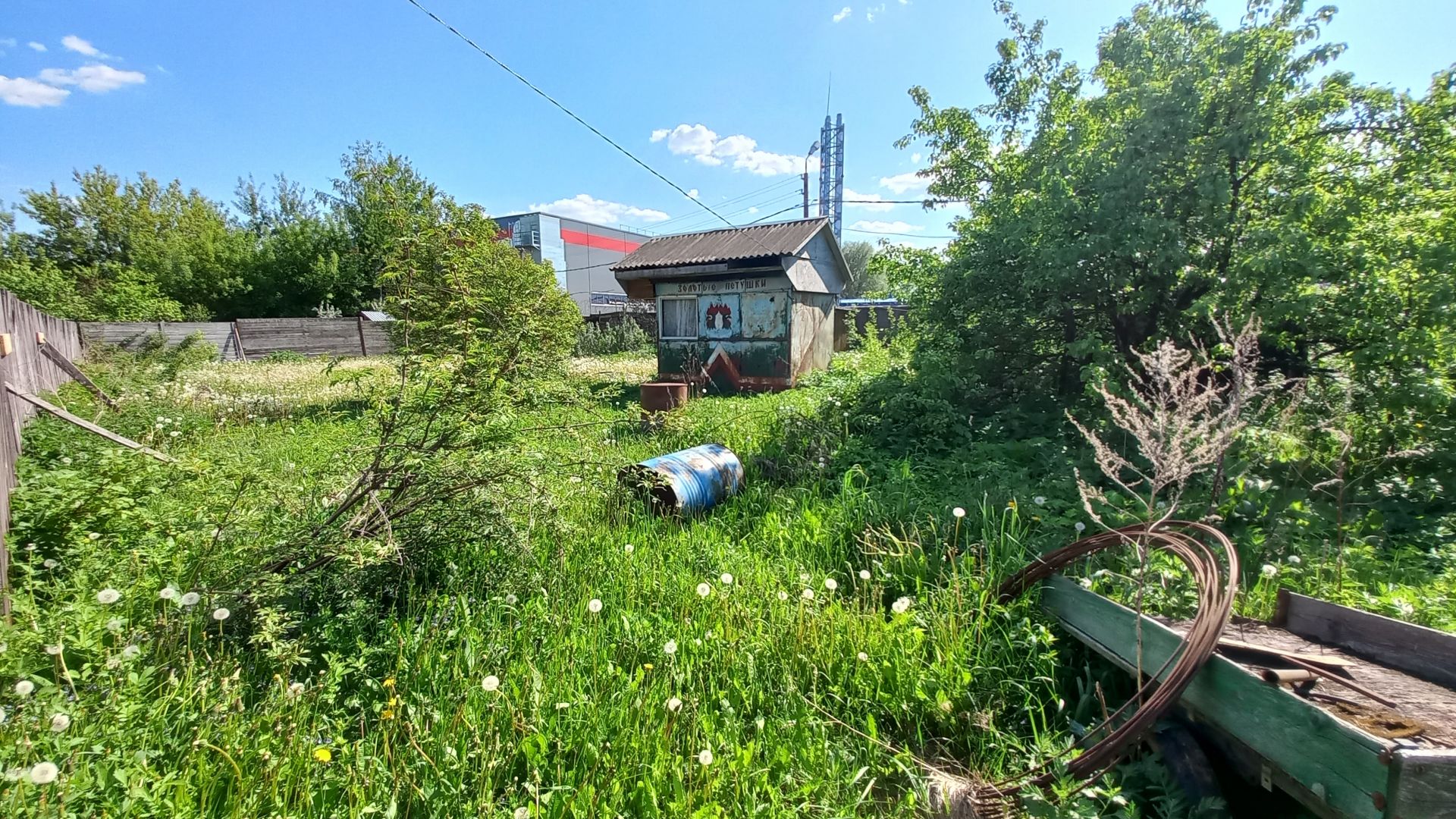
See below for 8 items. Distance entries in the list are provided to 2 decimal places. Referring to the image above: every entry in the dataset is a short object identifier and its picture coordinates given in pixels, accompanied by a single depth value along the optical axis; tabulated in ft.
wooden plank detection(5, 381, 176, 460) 12.87
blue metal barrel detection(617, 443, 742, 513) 13.79
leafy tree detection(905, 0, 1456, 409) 13.67
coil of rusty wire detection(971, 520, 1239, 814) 5.45
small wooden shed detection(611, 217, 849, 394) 35.55
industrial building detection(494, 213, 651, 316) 119.03
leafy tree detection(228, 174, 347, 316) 80.94
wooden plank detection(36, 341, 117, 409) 20.25
